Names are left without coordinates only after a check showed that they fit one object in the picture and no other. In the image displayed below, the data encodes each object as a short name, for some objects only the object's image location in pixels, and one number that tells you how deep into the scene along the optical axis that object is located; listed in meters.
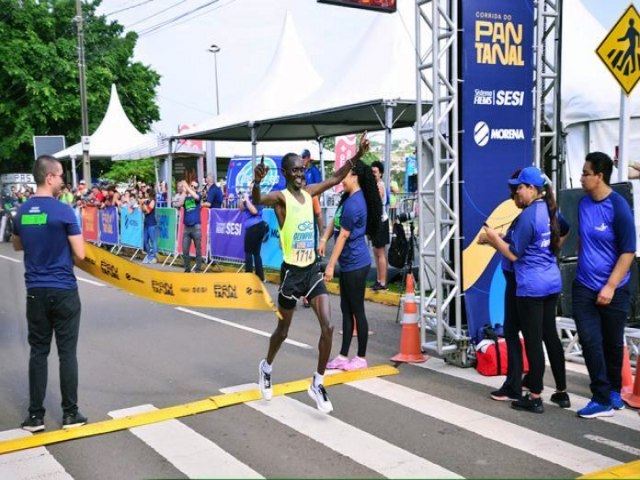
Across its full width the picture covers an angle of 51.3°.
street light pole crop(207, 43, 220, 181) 26.70
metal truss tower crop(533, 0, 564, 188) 7.43
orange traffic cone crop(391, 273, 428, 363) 7.19
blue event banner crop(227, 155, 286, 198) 23.72
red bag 6.61
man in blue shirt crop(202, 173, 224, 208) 16.03
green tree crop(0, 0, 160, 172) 42.34
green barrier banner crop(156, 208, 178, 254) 17.05
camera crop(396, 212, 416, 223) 10.60
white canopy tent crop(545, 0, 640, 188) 11.15
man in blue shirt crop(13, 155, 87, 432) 5.15
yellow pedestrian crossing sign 7.31
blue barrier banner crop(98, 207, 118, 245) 20.45
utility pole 28.47
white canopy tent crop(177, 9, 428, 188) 13.08
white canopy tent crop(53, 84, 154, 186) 32.47
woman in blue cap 5.34
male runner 5.62
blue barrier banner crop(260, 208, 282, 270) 13.86
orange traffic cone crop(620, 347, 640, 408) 5.60
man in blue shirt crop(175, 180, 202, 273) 14.56
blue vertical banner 6.85
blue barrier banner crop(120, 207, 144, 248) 18.63
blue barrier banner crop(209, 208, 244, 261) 14.71
